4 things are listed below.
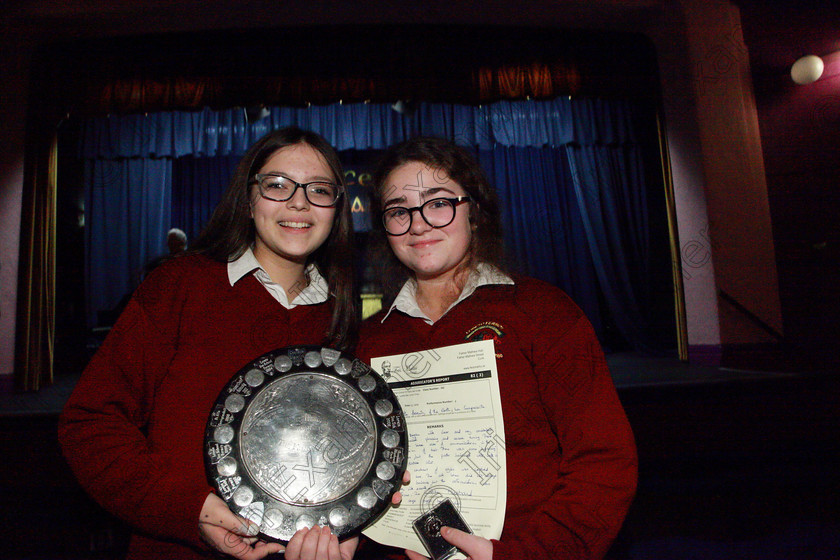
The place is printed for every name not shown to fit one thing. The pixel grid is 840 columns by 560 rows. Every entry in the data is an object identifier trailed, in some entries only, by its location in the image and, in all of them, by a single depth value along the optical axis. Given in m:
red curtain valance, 4.32
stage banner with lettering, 6.46
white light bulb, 2.10
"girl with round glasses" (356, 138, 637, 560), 0.98
